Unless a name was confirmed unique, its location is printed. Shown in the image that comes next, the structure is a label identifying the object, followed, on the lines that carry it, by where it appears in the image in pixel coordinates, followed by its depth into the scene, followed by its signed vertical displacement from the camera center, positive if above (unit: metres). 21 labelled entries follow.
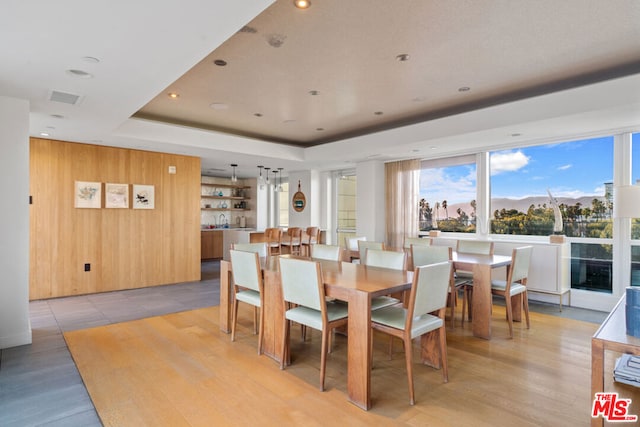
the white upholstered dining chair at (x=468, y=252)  4.11 -0.54
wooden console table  1.54 -0.60
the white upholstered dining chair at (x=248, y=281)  3.15 -0.66
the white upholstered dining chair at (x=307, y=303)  2.51 -0.69
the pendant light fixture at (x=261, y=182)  7.44 +0.67
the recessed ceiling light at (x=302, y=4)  2.24 +1.37
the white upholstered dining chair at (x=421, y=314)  2.33 -0.76
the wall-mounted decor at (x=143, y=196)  5.74 +0.26
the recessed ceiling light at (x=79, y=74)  2.66 +1.08
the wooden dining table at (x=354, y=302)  2.26 -0.68
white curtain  6.46 +0.27
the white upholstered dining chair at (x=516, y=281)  3.64 -0.76
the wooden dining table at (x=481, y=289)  3.52 -0.80
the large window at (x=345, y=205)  8.23 +0.19
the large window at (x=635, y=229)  4.34 -0.18
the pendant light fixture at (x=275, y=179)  9.52 +0.95
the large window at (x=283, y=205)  9.95 +0.21
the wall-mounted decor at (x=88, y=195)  5.23 +0.25
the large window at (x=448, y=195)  5.98 +0.33
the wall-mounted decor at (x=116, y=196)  5.48 +0.25
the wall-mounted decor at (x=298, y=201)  8.60 +0.29
